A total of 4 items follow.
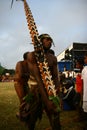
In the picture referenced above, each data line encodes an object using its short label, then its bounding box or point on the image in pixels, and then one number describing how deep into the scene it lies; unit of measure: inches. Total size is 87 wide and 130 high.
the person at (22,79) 118.6
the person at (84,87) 105.5
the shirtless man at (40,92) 82.4
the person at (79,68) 128.3
